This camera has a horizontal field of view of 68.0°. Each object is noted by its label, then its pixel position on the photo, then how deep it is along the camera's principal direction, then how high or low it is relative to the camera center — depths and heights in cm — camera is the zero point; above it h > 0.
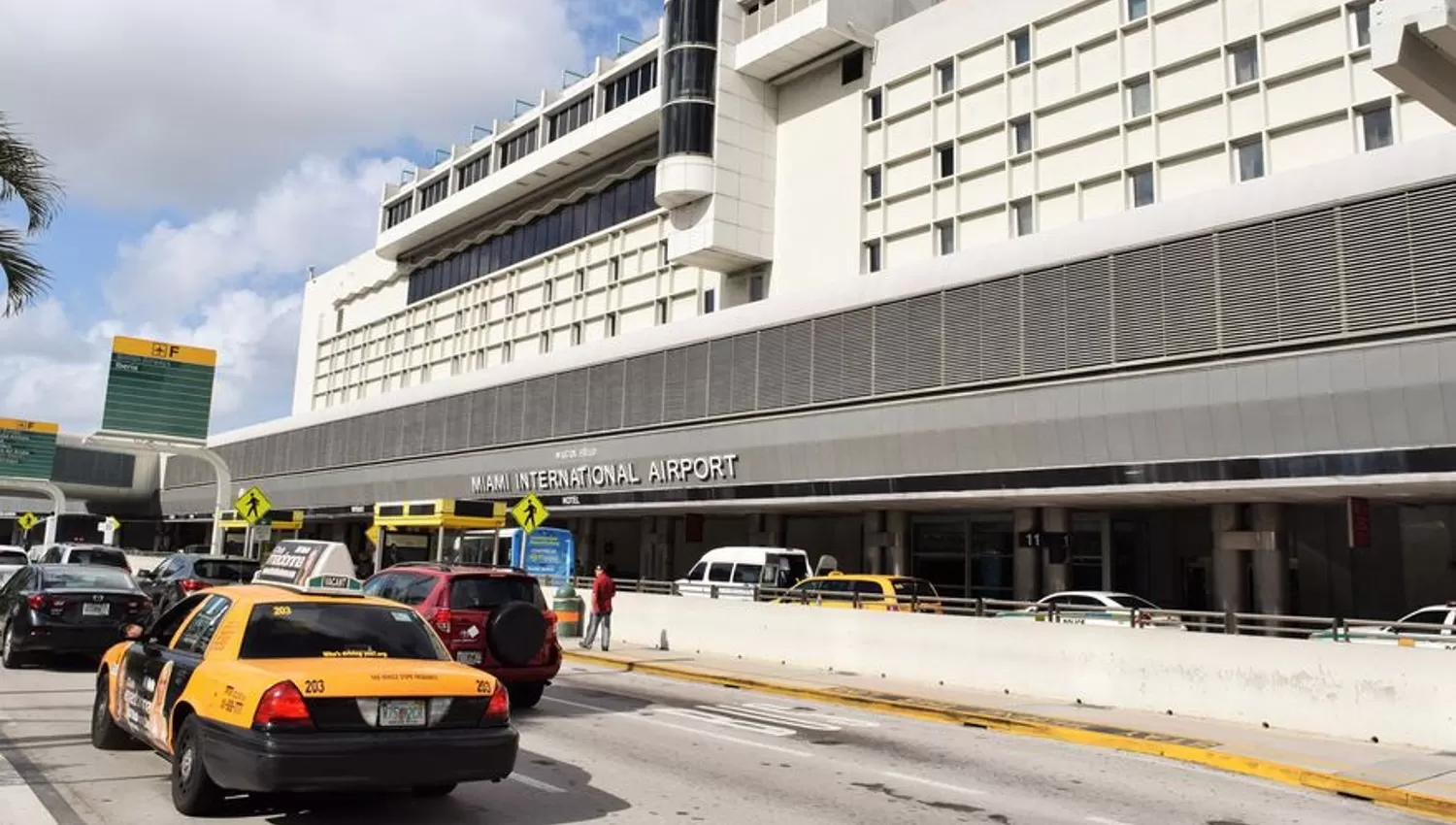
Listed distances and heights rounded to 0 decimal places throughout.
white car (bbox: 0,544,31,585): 2475 -1
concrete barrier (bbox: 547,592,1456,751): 1349 -120
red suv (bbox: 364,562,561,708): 1255 -58
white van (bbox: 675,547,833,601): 2641 +15
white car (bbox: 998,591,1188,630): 1744 -40
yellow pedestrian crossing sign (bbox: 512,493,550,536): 2602 +139
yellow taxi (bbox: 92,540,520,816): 668 -89
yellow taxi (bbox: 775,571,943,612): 2109 -26
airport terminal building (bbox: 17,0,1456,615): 2211 +717
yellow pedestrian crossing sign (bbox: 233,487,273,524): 3039 +160
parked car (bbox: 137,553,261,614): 1972 -23
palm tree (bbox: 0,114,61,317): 1239 +428
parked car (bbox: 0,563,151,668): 1482 -76
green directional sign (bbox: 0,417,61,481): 7375 +725
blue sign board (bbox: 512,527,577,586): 3186 +54
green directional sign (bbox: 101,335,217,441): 4397 +706
